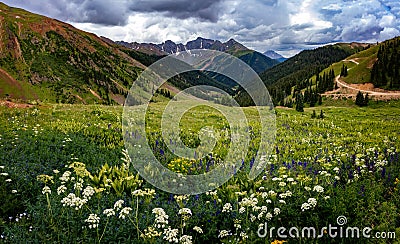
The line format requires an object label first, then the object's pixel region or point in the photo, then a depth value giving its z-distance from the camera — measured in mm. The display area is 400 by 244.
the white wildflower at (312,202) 5875
